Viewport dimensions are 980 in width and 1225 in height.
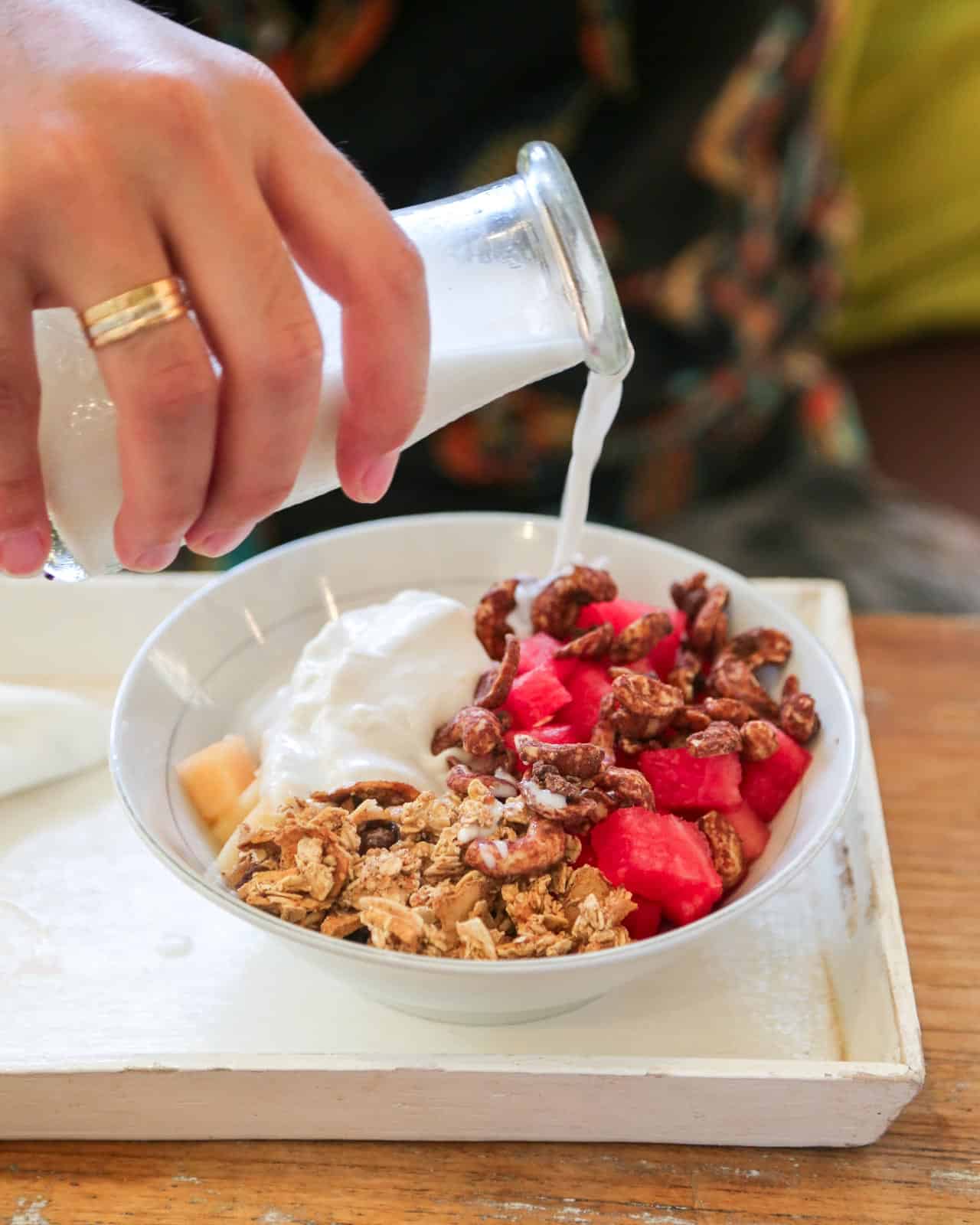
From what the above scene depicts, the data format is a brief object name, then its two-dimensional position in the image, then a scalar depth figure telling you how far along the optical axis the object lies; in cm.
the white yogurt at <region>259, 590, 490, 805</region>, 49
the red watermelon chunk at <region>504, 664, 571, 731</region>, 50
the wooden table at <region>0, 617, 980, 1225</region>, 45
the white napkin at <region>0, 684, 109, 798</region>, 53
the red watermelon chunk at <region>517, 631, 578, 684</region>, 51
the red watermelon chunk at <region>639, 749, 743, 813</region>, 48
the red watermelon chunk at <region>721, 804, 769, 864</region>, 49
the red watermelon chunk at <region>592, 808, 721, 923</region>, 46
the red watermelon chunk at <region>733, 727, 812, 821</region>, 50
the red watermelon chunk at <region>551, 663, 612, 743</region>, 51
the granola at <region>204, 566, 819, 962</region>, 45
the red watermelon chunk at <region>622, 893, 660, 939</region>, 47
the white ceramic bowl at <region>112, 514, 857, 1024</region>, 44
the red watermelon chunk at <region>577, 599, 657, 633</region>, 53
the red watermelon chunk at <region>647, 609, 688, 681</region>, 53
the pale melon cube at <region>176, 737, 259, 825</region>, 50
